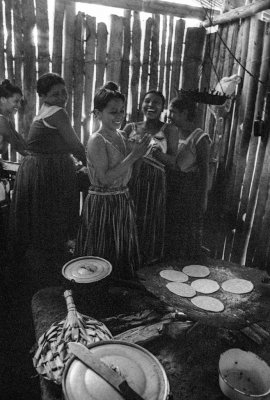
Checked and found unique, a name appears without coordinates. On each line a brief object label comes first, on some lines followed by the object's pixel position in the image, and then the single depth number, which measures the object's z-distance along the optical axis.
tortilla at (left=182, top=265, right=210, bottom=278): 2.93
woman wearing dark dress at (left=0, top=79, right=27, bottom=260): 4.26
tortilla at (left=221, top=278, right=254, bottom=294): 2.67
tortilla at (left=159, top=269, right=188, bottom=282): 2.81
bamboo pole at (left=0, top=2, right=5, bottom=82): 4.81
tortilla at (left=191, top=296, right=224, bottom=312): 2.42
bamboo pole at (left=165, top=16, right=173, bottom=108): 5.38
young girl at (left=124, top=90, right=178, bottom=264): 4.18
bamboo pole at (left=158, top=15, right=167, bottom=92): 5.33
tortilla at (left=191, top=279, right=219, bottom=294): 2.69
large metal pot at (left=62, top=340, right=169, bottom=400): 1.56
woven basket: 2.00
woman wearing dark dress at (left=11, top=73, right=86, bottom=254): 3.98
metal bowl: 2.07
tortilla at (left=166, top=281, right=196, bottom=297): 2.59
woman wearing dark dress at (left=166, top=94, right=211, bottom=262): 4.14
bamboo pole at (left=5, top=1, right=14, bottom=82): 4.80
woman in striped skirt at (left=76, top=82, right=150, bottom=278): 3.21
